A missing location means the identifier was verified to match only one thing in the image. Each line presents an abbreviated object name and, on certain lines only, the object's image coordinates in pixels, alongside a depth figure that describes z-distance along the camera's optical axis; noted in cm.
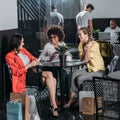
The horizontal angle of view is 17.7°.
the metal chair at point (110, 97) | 413
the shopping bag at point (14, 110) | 444
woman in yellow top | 531
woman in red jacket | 507
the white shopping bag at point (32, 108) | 473
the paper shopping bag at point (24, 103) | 447
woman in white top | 576
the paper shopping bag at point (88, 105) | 504
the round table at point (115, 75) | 397
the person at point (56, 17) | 925
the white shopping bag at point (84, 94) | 518
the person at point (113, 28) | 896
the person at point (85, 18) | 932
